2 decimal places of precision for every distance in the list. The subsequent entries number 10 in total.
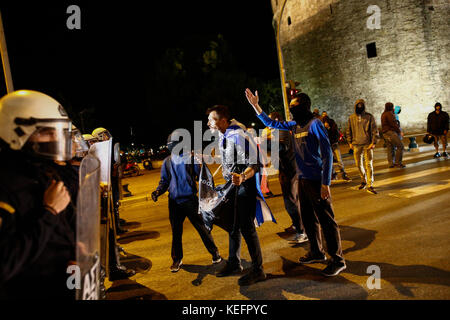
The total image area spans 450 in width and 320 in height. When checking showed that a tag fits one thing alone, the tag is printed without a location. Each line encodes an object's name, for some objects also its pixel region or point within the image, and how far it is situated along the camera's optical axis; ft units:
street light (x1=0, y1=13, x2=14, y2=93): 23.52
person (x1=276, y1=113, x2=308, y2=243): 16.21
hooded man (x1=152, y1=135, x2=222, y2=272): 14.07
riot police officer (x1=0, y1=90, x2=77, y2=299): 5.24
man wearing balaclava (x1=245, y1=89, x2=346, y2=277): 11.78
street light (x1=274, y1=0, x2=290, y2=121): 39.37
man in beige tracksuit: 23.72
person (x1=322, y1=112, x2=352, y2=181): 31.30
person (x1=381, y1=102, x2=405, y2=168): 32.22
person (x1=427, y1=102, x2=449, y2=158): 35.22
